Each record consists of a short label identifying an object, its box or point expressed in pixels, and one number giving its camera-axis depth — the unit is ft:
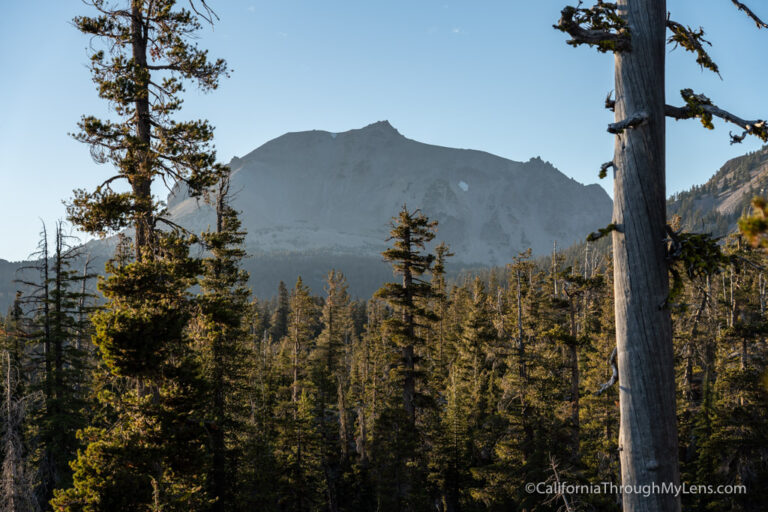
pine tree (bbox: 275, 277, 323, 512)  78.28
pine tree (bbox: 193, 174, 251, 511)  56.44
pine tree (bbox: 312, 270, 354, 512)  105.29
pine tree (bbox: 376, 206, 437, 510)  63.77
